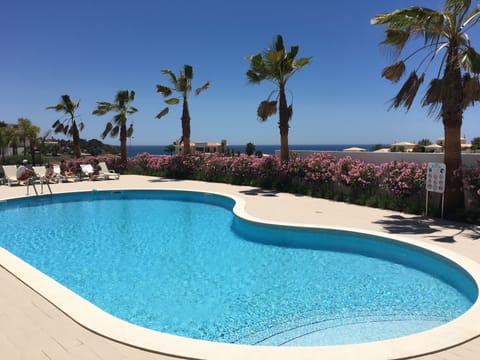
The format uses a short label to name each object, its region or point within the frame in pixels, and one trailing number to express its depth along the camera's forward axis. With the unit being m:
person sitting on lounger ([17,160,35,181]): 15.12
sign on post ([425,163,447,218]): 8.44
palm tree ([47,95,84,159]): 24.56
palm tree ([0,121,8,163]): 36.97
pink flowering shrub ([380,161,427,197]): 9.80
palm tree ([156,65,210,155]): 19.14
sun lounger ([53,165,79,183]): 18.34
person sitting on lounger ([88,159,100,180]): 19.23
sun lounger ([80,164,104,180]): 19.22
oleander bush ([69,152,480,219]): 9.79
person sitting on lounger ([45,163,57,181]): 17.47
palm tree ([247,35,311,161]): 14.23
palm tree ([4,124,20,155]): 37.88
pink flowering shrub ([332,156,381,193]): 11.12
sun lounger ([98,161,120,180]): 19.53
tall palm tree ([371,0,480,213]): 8.14
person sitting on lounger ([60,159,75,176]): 19.03
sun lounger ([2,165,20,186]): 17.12
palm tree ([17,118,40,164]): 37.34
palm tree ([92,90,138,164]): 22.55
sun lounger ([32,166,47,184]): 16.42
